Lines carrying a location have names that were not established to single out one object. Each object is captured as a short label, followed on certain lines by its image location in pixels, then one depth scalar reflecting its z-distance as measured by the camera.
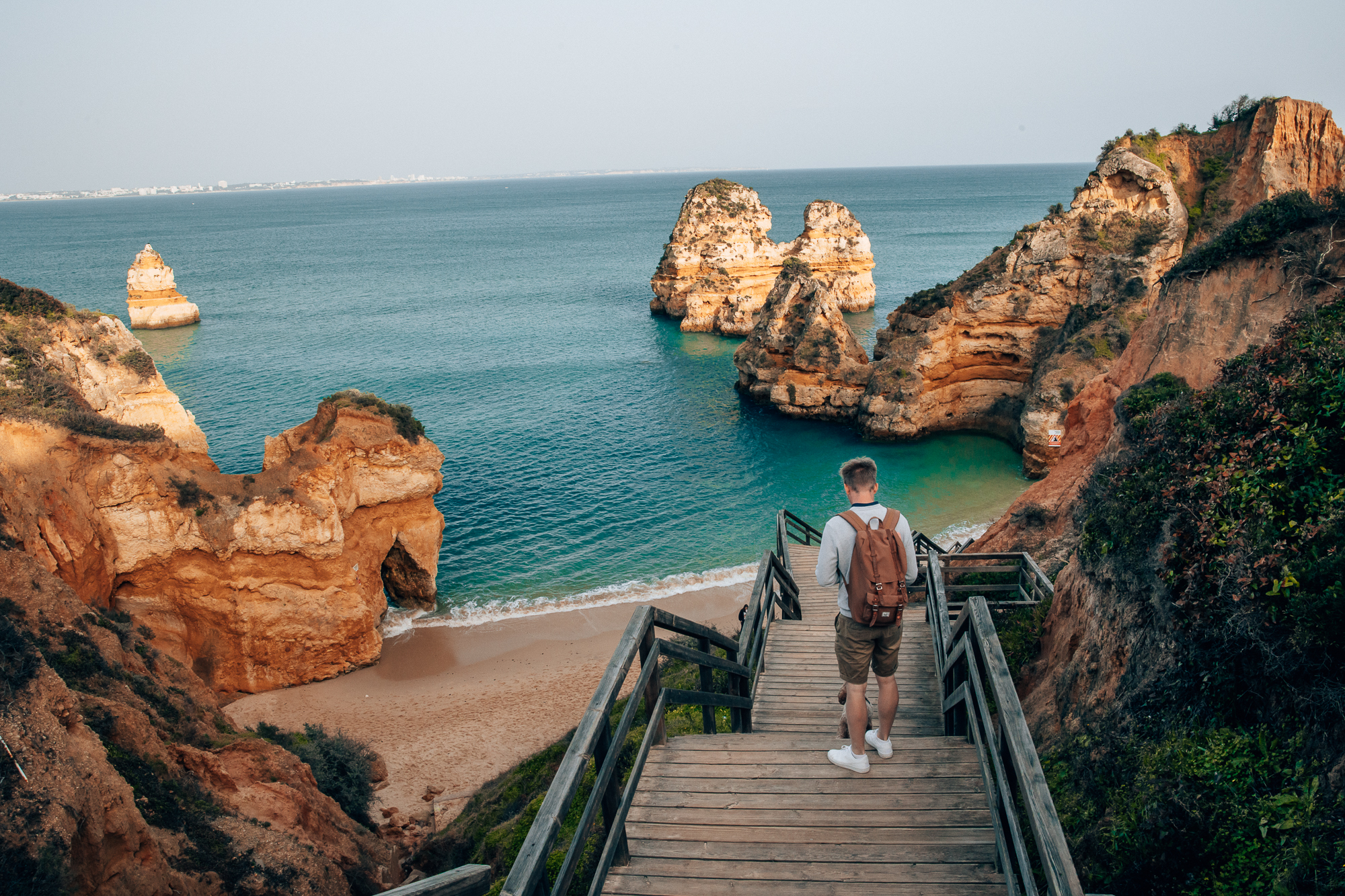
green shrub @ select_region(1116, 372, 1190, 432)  8.55
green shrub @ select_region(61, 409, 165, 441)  16.88
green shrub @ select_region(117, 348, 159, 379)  23.27
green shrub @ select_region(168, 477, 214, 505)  17.69
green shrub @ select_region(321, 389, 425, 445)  20.61
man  4.65
